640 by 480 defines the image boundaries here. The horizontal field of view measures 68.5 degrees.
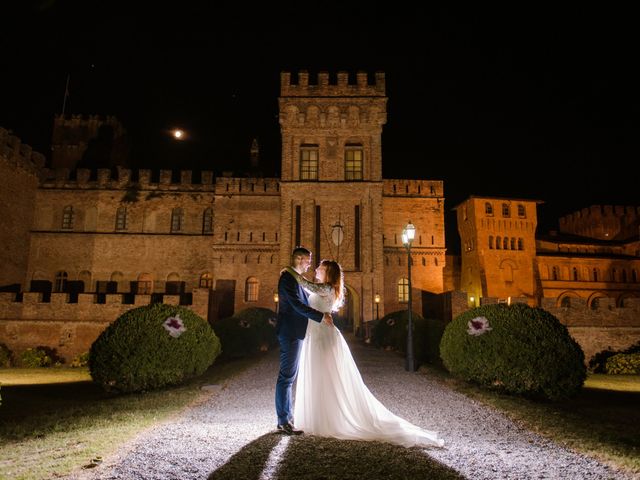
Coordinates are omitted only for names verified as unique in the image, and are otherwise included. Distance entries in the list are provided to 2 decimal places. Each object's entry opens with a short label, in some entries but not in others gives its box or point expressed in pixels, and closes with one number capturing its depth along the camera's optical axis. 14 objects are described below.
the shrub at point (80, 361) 20.88
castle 24.03
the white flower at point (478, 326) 10.74
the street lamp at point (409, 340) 13.42
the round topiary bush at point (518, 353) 9.68
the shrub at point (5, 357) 21.02
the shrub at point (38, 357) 21.12
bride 5.84
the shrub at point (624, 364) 19.59
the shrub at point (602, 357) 20.82
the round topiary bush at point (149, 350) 10.49
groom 6.02
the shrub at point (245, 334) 19.08
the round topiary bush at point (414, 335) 16.36
